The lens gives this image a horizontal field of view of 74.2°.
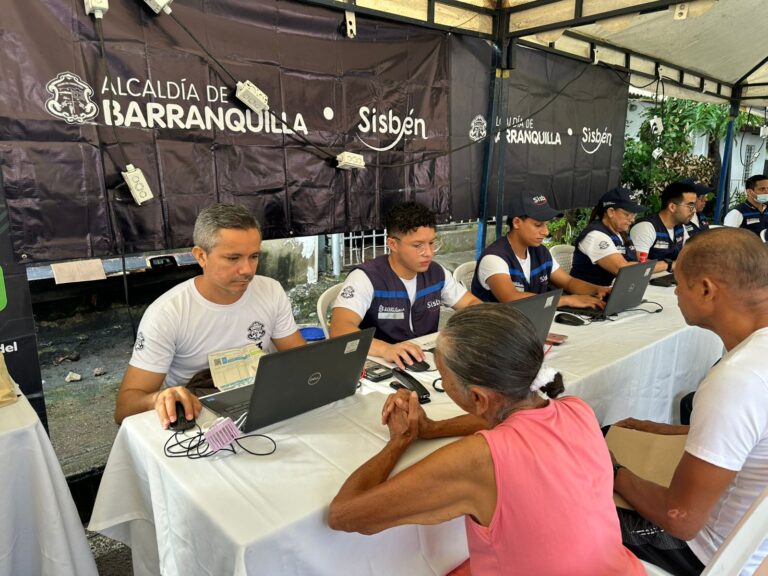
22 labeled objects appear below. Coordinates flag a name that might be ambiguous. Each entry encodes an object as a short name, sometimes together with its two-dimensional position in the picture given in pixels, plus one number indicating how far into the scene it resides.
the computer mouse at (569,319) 2.47
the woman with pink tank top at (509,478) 0.89
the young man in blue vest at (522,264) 2.73
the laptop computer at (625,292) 2.54
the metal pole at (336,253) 5.66
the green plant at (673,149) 7.52
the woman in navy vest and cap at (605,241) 3.33
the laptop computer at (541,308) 1.83
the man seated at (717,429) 1.09
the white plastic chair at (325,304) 2.32
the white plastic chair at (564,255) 3.97
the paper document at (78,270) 2.09
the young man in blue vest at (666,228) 3.88
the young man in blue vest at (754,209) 5.20
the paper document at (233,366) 1.69
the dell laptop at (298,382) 1.23
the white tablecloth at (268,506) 1.00
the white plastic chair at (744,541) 0.92
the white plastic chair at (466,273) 3.19
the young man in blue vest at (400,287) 2.19
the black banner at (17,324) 1.83
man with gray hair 1.64
